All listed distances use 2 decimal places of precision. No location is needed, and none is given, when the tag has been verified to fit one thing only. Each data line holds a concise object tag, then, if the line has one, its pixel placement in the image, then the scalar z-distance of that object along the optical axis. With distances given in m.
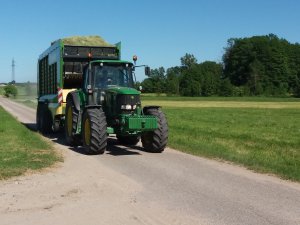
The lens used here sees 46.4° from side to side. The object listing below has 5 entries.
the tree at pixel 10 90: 81.63
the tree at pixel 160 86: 86.60
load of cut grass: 12.37
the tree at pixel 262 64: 97.80
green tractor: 9.33
